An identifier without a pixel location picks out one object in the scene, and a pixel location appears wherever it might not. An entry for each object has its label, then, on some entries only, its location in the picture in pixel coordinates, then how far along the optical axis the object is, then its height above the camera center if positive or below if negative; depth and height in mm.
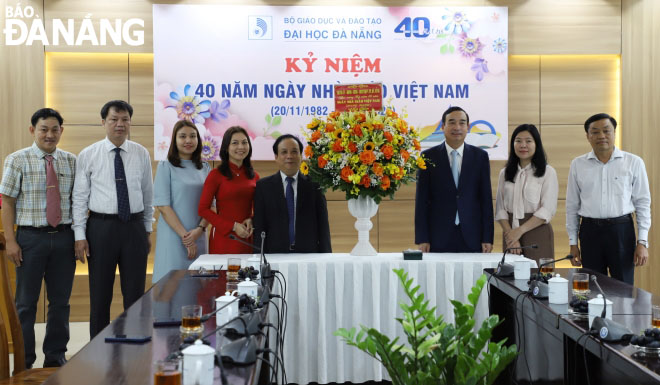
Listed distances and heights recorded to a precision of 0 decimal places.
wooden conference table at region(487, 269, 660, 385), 1881 -622
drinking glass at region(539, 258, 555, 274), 3021 -413
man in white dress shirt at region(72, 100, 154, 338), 4094 -214
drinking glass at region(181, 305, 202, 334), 1978 -424
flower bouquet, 3633 +163
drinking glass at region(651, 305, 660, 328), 2047 -444
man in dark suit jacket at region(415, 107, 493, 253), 4141 -108
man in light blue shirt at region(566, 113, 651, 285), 4230 -170
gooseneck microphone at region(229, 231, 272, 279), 3123 -430
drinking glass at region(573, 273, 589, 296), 2684 -435
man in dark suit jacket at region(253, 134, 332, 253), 4043 -176
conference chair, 2328 -614
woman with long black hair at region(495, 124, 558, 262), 4184 -99
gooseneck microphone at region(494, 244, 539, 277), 3289 -459
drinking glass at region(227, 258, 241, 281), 2965 -404
